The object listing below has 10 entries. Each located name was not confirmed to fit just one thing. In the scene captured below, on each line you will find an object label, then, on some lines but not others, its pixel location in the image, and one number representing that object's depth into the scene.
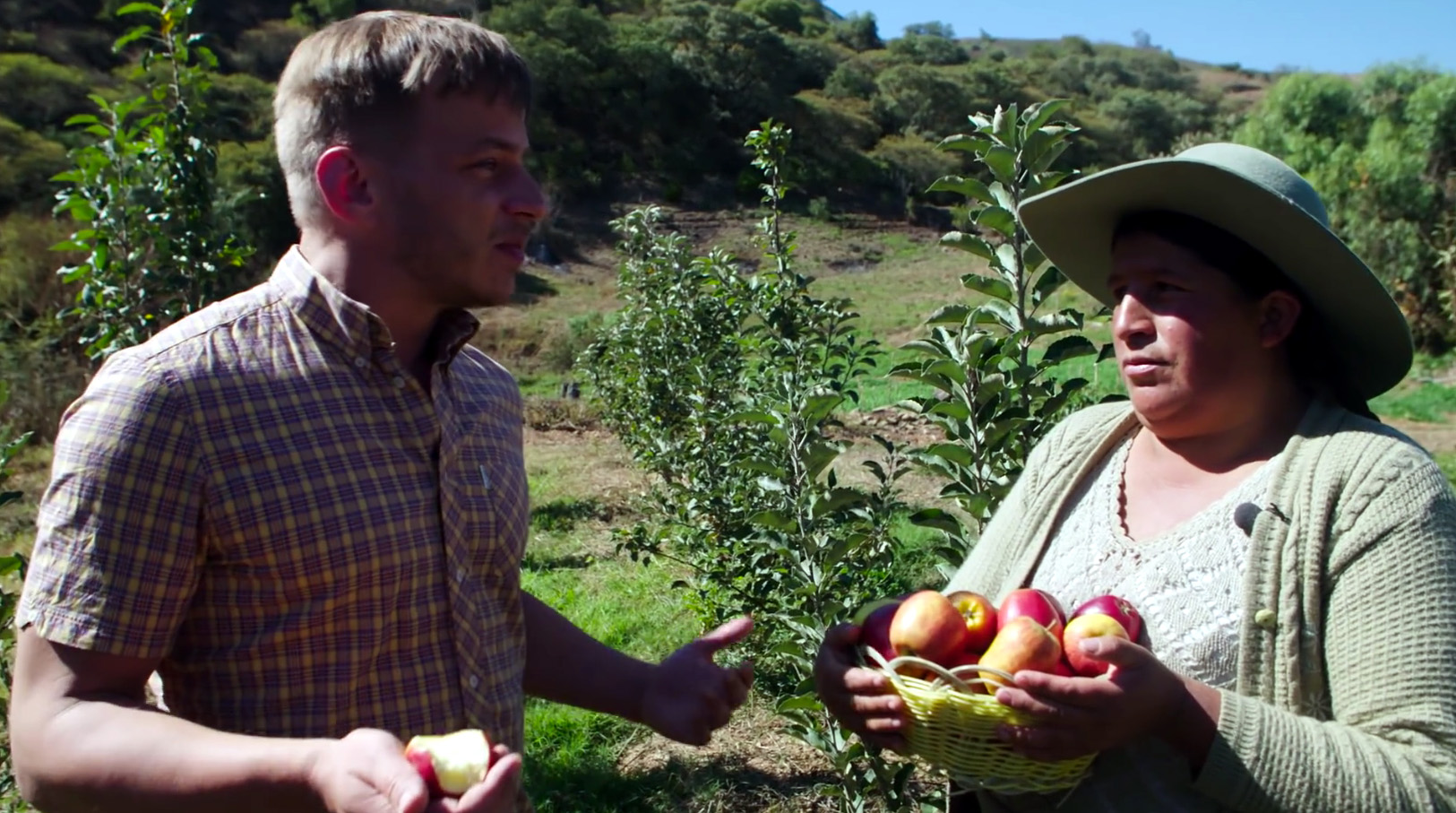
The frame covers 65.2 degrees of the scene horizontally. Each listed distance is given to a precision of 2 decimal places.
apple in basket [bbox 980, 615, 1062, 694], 1.46
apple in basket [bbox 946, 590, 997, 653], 1.64
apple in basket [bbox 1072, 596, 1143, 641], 1.61
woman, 1.48
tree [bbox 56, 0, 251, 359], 4.28
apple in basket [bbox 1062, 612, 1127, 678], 1.50
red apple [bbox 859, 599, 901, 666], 1.69
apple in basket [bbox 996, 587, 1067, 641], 1.62
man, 1.26
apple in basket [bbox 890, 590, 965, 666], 1.59
